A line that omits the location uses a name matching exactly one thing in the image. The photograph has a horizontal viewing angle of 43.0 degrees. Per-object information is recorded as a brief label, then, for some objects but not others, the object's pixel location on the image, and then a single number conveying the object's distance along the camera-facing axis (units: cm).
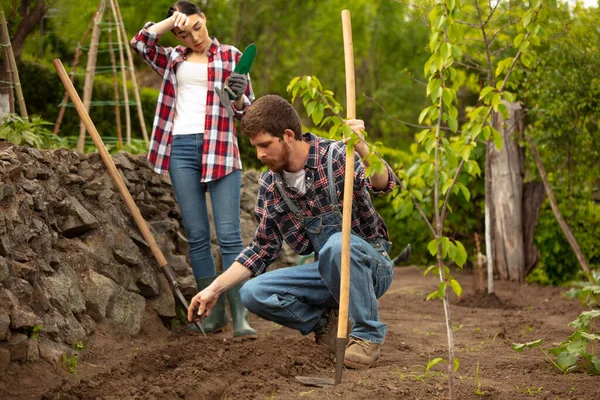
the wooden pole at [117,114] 607
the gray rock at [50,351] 350
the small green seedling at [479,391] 310
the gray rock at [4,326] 322
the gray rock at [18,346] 329
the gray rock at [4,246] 353
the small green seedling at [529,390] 318
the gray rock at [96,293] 421
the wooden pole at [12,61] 466
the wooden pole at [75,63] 588
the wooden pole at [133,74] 629
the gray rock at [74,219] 430
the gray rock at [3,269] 340
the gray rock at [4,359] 320
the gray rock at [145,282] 471
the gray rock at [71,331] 379
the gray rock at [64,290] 385
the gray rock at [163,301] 479
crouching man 349
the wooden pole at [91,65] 550
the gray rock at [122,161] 505
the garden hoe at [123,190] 461
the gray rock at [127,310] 439
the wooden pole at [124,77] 605
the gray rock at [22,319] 333
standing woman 455
